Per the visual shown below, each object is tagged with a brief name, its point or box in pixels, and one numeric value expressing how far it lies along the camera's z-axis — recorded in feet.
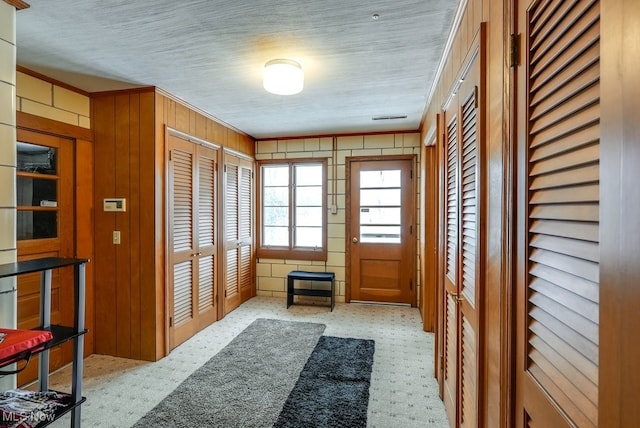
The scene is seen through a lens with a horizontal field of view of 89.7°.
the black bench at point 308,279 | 14.28
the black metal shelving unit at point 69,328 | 5.09
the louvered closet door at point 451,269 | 6.18
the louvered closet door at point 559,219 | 2.12
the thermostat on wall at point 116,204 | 9.50
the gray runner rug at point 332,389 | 6.79
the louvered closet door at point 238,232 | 13.57
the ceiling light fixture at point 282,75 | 7.25
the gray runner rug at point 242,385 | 6.84
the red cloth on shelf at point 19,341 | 3.97
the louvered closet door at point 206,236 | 11.66
